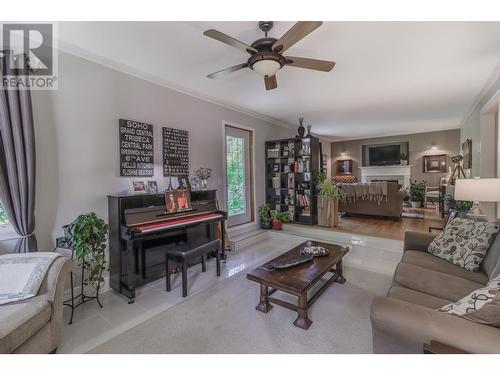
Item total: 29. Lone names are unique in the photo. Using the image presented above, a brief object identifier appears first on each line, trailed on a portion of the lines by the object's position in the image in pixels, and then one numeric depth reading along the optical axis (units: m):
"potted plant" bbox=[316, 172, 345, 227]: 4.56
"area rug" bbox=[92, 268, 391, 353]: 1.68
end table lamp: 2.36
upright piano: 2.38
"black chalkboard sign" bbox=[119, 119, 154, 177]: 2.72
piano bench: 2.41
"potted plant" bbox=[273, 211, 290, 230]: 4.79
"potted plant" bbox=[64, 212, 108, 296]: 2.00
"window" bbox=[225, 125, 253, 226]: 4.38
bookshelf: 4.81
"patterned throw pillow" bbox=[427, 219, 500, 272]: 1.91
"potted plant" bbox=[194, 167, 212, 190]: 3.45
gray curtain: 1.90
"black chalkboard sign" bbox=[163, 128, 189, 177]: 3.15
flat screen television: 7.95
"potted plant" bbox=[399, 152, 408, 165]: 7.79
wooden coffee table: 1.87
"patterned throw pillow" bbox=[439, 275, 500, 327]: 0.99
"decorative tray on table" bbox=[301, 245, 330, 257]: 2.45
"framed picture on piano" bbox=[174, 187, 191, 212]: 2.86
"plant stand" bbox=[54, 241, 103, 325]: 2.12
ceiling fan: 1.64
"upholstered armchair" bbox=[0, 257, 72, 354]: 1.28
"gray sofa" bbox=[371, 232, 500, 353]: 0.93
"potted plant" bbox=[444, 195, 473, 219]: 3.08
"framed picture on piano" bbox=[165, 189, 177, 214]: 2.73
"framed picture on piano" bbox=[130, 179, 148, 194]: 2.67
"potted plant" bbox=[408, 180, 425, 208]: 7.11
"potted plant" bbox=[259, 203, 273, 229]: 4.85
